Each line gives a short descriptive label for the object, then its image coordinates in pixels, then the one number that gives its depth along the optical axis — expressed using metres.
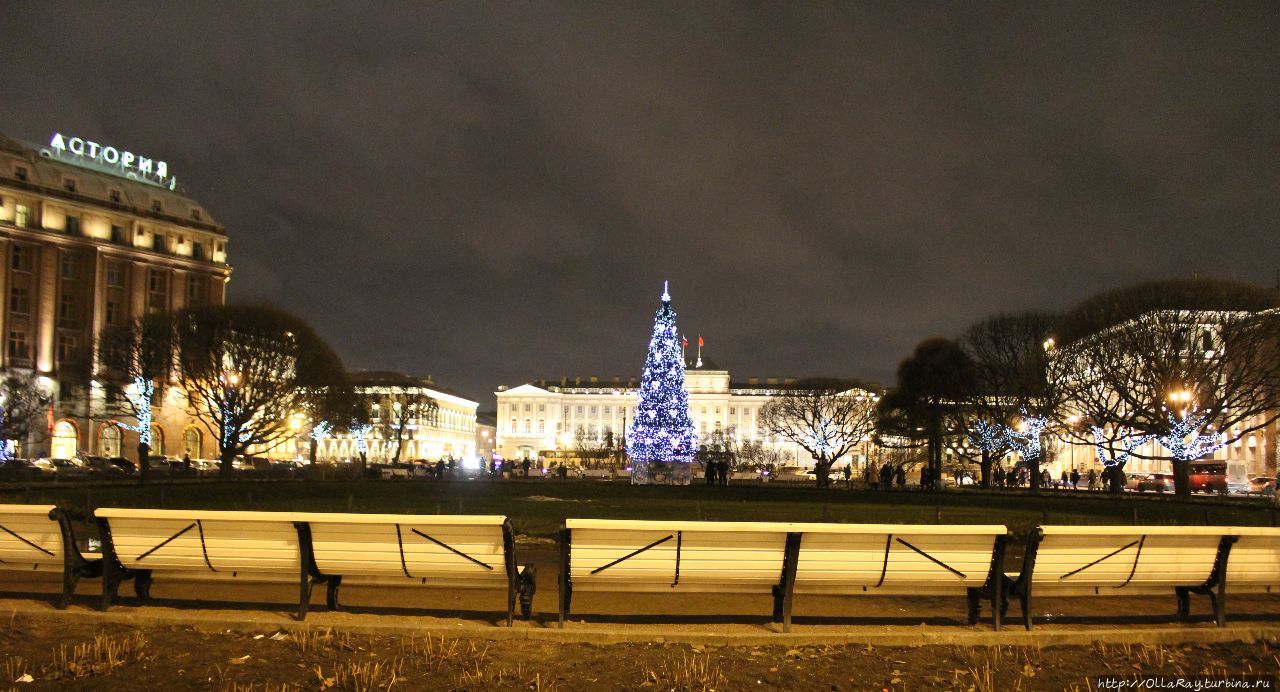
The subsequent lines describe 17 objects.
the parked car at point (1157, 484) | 68.19
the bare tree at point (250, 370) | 55.44
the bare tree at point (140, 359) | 59.00
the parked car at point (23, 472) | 46.38
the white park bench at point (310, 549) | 9.37
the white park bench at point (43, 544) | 9.98
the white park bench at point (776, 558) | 9.25
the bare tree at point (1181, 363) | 45.84
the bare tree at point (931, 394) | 62.19
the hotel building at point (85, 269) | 76.50
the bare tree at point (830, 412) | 88.62
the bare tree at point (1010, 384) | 55.00
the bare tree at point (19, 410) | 60.38
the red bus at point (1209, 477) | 65.75
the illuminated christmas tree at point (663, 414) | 58.72
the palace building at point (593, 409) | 189.88
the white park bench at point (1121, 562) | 9.66
